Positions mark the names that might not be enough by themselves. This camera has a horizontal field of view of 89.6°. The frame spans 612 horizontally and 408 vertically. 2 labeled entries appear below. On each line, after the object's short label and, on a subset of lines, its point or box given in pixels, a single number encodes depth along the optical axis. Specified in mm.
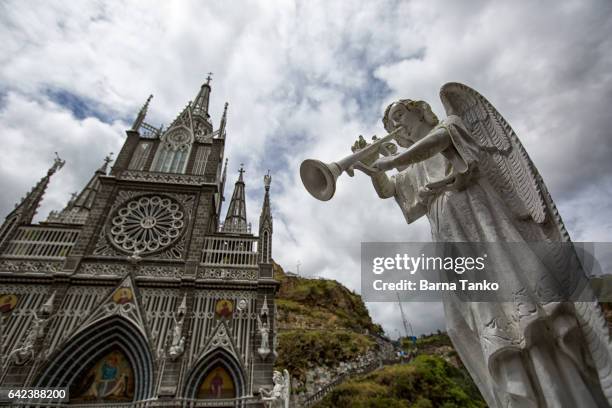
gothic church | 10141
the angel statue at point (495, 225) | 1318
